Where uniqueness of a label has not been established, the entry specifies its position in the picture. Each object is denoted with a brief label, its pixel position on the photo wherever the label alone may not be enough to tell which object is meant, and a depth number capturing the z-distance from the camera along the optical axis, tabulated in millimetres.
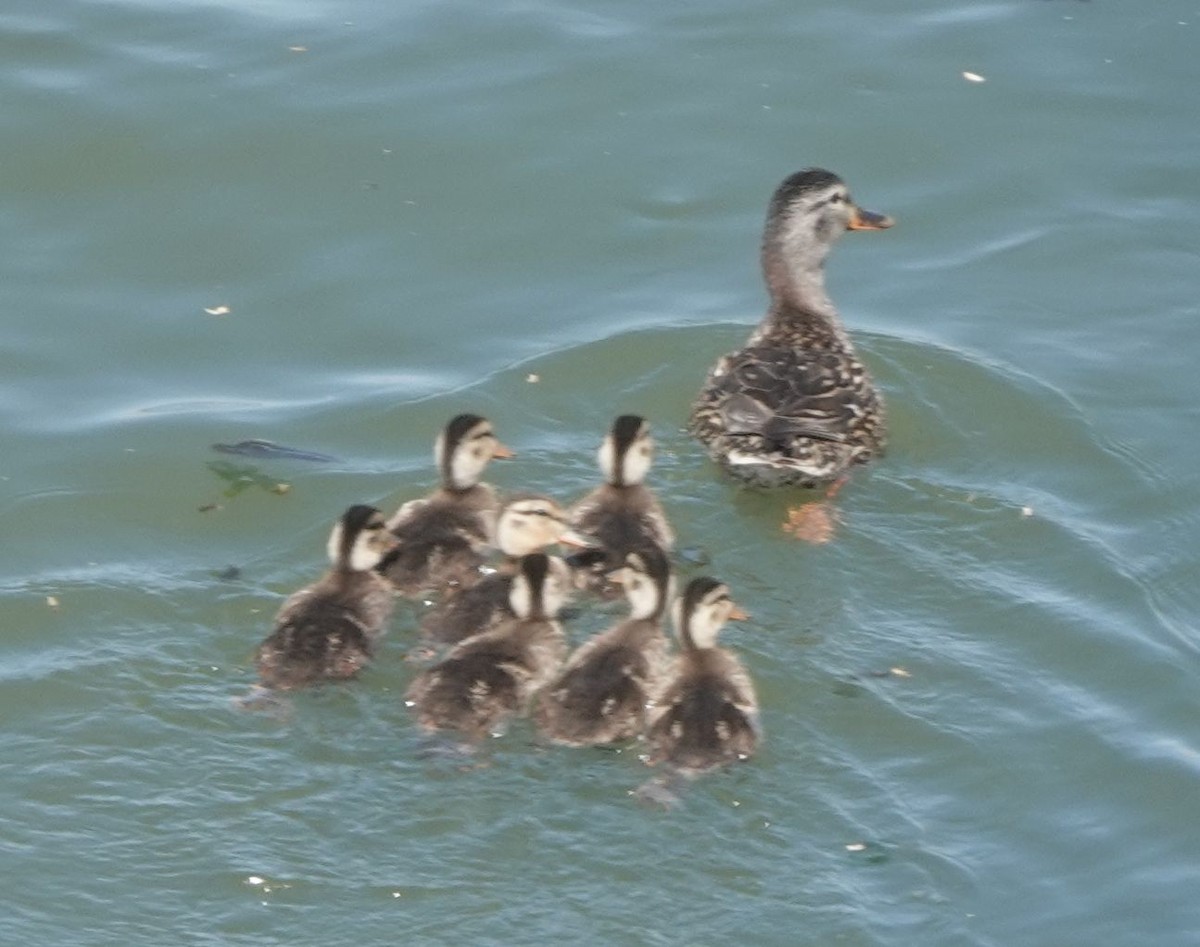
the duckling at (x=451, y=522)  18016
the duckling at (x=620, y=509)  18031
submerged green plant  19219
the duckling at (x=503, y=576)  17500
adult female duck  19609
